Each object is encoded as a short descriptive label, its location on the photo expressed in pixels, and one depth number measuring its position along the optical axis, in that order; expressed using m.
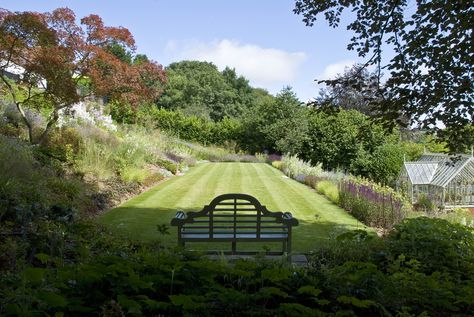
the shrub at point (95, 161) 10.75
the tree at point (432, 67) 4.20
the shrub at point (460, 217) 8.30
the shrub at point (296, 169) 16.62
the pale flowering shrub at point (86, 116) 13.71
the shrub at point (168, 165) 16.23
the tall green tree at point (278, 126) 23.78
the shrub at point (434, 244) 4.59
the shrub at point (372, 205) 8.48
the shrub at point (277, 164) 20.59
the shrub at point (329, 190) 11.42
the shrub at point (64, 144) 10.68
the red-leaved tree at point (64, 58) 10.60
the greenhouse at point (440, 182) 12.85
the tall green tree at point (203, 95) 44.88
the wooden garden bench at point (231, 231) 5.64
